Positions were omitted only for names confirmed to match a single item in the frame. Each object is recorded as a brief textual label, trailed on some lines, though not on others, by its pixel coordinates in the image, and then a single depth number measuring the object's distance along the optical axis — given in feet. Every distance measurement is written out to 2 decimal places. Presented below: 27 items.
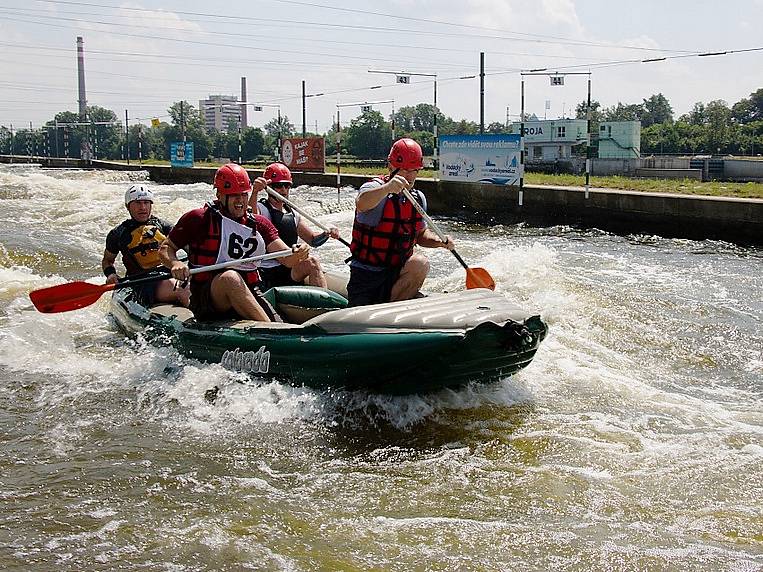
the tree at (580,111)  223.57
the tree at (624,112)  307.58
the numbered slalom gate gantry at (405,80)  75.46
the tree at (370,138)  172.04
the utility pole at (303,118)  109.29
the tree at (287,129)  172.18
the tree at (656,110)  354.95
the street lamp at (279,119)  88.28
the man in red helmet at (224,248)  16.22
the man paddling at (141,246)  20.15
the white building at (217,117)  393.54
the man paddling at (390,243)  16.29
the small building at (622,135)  149.59
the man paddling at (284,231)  19.21
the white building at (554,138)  162.71
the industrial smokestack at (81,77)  336.63
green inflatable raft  13.93
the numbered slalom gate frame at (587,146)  45.65
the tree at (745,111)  263.82
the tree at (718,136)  170.71
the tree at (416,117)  285.43
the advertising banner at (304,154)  83.66
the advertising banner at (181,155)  98.02
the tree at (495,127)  237.04
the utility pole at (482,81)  71.77
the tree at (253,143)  177.68
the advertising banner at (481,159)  49.85
